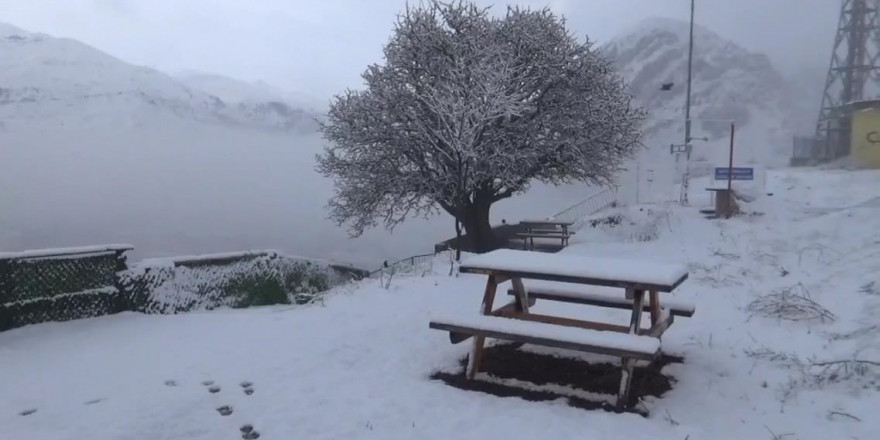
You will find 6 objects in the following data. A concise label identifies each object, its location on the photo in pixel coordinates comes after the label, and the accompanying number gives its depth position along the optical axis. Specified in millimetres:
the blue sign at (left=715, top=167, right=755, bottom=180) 19016
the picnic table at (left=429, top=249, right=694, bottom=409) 4668
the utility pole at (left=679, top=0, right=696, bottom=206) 23288
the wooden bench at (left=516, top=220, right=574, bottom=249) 17706
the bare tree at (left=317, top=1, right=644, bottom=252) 17547
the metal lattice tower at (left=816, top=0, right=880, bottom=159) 44938
